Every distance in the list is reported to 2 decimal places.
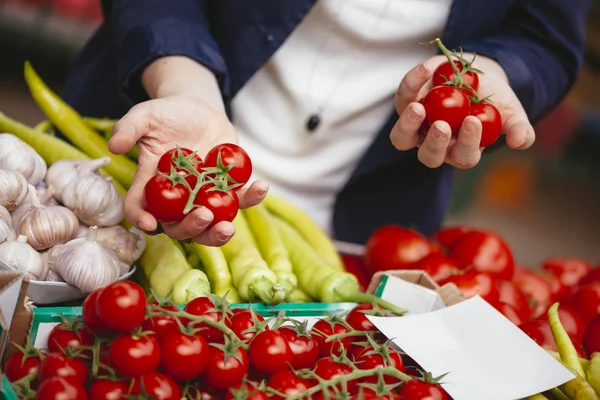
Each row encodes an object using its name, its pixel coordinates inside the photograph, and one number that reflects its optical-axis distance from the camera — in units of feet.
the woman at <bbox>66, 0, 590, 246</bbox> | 4.91
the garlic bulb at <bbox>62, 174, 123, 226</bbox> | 4.22
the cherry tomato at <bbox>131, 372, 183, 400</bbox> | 2.83
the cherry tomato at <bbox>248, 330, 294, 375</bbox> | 3.13
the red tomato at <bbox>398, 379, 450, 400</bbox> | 3.18
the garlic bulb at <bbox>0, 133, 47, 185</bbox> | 4.27
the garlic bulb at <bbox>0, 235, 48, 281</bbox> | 3.76
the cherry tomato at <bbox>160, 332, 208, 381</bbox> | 2.92
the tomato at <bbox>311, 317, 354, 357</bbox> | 3.51
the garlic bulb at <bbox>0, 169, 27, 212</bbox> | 3.99
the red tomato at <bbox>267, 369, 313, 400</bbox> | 3.03
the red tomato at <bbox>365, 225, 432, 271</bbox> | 5.55
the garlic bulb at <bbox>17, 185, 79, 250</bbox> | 3.97
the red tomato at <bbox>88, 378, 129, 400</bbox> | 2.82
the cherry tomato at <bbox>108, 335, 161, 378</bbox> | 2.85
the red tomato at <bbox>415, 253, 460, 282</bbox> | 5.16
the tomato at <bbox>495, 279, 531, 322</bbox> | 5.00
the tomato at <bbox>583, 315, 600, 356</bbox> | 4.67
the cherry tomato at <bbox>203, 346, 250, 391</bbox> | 3.00
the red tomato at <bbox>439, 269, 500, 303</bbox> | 4.83
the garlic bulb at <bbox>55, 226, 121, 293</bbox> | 3.81
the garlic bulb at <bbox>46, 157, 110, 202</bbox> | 4.39
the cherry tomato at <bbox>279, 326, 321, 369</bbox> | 3.31
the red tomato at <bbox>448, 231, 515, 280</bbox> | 5.48
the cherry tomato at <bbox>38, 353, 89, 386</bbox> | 2.86
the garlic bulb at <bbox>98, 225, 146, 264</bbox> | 4.23
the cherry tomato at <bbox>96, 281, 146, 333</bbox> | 2.89
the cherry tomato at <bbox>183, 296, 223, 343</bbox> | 3.19
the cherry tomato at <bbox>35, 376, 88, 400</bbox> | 2.73
